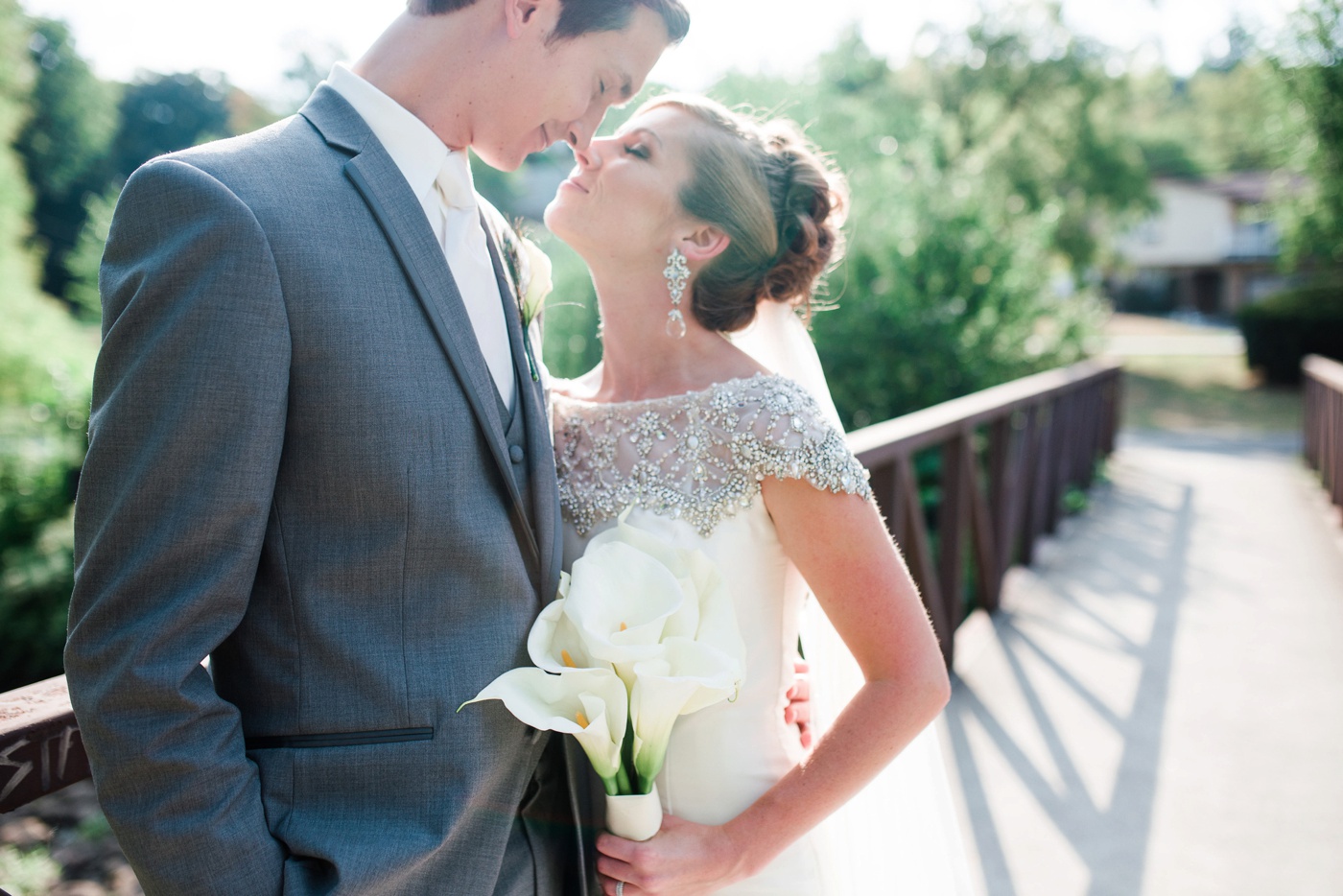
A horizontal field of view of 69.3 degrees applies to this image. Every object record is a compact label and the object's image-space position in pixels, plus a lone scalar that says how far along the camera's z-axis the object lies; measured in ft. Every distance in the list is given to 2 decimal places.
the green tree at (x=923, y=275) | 26.53
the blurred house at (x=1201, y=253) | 141.59
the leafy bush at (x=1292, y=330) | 65.87
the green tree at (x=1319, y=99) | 53.83
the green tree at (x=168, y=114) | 66.69
